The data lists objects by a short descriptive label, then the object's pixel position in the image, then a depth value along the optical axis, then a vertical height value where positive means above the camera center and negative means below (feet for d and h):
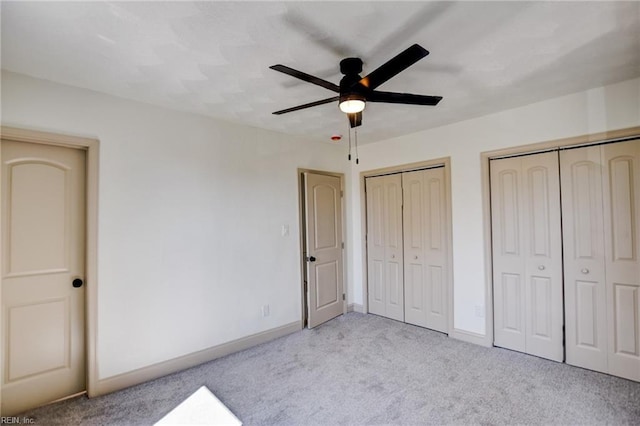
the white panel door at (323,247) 12.88 -1.27
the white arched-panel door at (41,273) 7.26 -1.30
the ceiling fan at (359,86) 5.35 +2.63
